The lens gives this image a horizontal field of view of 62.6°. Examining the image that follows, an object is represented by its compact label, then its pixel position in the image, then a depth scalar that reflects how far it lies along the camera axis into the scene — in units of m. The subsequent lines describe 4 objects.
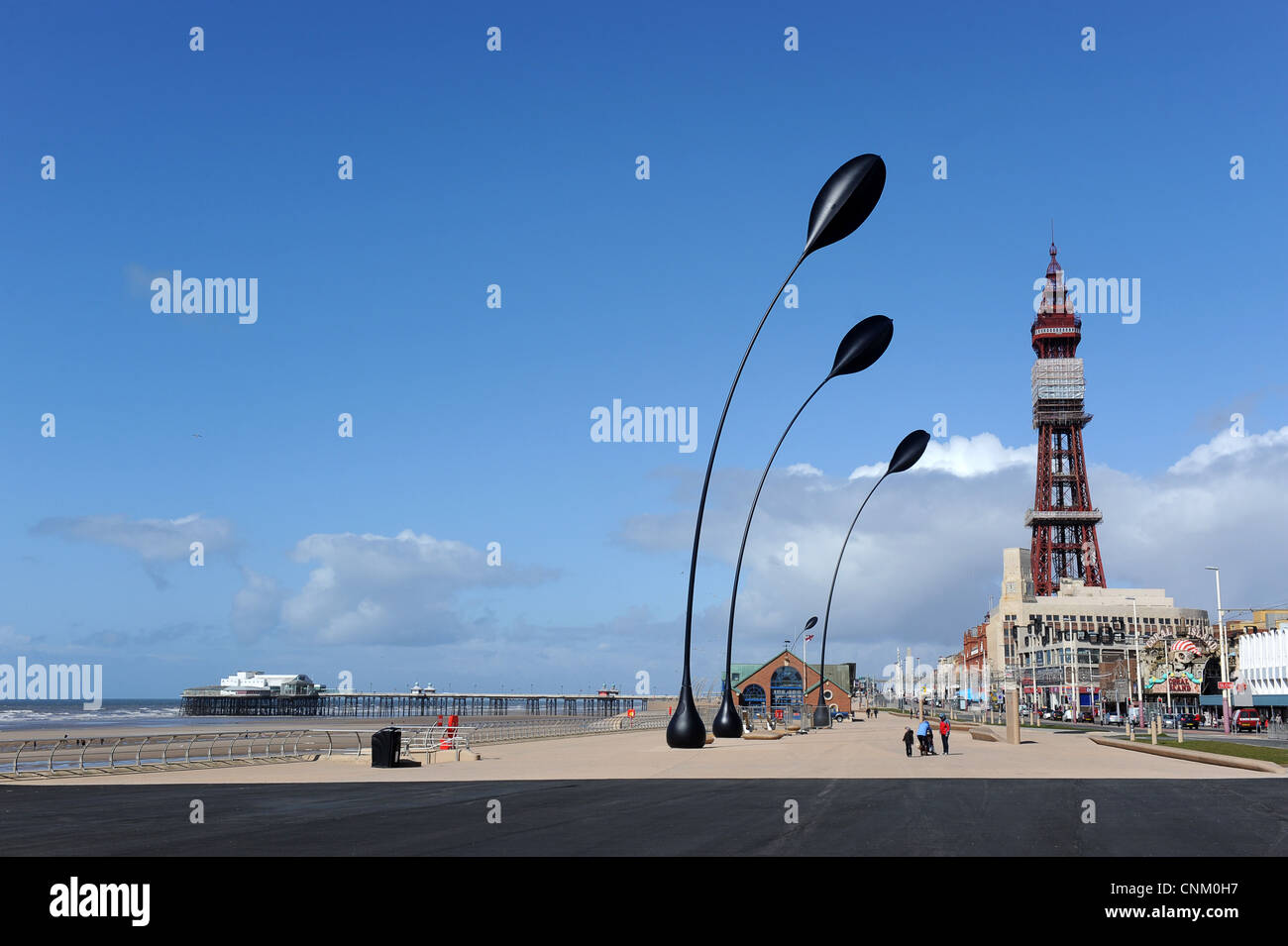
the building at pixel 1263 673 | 79.94
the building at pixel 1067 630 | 154.50
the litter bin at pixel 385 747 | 27.08
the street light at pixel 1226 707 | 70.81
